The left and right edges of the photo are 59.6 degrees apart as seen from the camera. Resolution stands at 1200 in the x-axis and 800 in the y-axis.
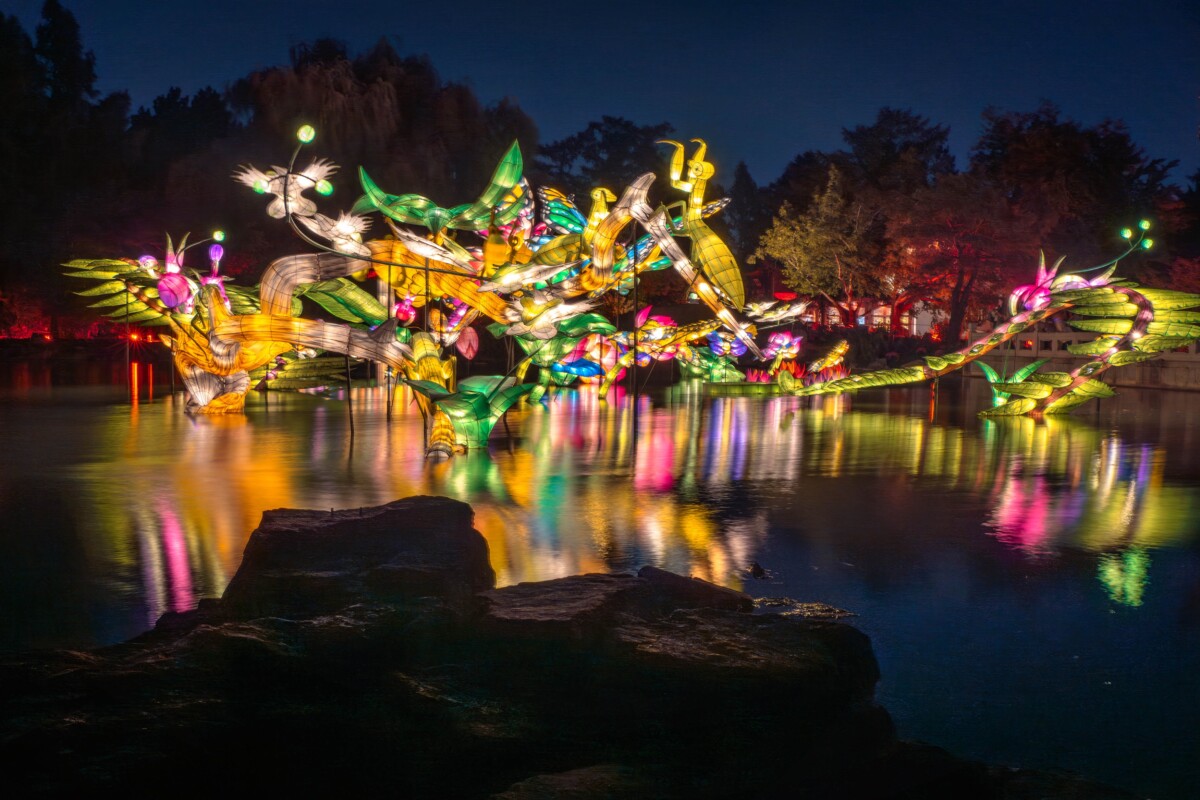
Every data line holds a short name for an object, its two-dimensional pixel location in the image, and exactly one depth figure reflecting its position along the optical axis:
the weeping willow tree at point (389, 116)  31.91
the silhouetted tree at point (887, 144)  46.53
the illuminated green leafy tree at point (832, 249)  41.59
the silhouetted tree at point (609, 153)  52.53
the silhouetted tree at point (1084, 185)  35.81
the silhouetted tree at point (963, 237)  35.41
